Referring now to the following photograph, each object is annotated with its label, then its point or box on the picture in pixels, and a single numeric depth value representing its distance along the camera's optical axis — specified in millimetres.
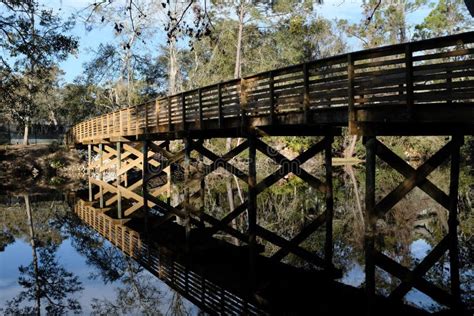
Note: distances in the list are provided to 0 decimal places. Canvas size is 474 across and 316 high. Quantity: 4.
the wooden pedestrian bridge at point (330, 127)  6234
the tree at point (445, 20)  35000
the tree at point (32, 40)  13814
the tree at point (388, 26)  32312
